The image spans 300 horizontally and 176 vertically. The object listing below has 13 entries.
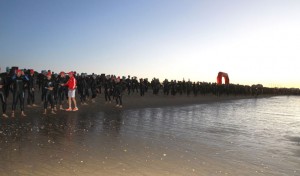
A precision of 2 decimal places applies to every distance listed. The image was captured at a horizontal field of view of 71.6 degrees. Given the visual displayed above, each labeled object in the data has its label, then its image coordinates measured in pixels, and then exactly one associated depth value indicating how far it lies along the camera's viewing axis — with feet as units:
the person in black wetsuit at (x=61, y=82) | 33.08
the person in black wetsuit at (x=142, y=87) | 68.59
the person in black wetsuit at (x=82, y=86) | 42.99
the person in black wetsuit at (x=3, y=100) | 25.07
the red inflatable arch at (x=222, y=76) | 140.10
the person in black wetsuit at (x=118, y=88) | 41.00
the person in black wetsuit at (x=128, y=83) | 67.75
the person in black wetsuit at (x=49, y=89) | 29.89
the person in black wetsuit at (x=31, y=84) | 32.84
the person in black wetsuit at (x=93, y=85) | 45.73
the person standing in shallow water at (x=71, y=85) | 32.80
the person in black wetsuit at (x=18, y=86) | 26.02
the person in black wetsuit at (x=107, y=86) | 46.25
